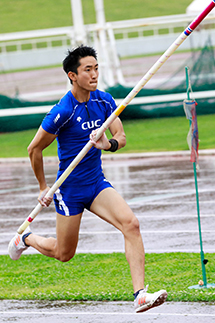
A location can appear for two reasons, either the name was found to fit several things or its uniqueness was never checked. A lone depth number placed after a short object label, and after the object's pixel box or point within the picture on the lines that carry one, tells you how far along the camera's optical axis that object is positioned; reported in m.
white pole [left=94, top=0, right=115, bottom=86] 49.78
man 10.99
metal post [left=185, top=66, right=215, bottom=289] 13.31
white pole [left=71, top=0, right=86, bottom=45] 48.47
